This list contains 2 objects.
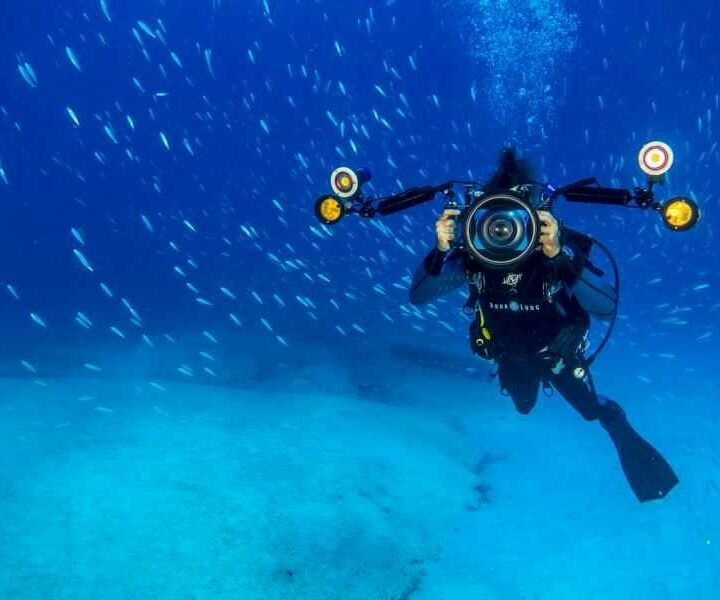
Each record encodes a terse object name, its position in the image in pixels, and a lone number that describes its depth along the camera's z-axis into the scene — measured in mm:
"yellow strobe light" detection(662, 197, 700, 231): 2924
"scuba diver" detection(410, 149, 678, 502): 3902
